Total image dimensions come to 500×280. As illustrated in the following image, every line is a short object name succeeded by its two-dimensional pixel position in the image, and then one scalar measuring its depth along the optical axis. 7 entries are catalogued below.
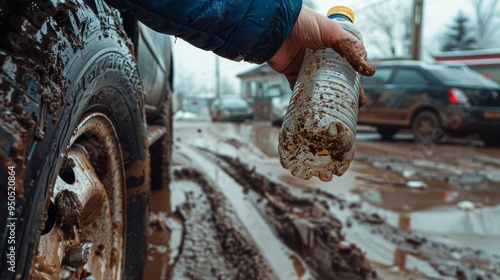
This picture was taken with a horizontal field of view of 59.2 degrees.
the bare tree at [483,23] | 39.38
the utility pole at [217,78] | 39.94
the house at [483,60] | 16.62
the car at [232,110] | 20.19
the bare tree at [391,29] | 32.84
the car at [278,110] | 13.79
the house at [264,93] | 17.44
